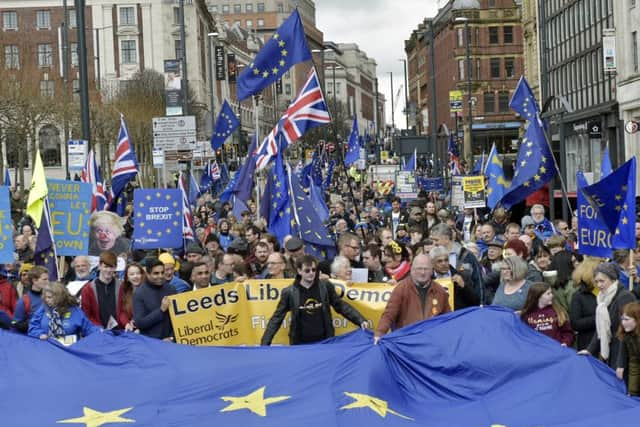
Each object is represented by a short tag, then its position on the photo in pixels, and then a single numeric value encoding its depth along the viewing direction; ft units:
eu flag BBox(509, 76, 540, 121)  65.98
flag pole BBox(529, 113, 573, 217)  58.85
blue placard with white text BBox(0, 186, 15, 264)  41.52
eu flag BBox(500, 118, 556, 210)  60.39
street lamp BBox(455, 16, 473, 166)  310.53
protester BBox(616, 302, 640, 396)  28.71
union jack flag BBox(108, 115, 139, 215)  72.54
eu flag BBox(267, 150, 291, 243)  58.03
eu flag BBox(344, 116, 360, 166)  131.04
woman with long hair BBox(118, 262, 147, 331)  37.17
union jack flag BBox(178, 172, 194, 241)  60.08
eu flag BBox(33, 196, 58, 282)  43.60
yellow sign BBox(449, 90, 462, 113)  179.52
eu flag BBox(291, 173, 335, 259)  53.93
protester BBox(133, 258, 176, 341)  35.86
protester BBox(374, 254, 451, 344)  33.40
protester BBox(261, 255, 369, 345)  34.09
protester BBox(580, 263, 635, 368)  31.45
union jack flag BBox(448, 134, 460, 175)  119.47
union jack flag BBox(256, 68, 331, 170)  58.29
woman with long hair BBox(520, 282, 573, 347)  32.53
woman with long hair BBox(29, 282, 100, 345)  34.50
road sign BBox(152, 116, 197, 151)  96.99
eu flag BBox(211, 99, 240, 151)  108.47
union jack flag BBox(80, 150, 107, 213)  69.67
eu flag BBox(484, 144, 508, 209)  75.51
